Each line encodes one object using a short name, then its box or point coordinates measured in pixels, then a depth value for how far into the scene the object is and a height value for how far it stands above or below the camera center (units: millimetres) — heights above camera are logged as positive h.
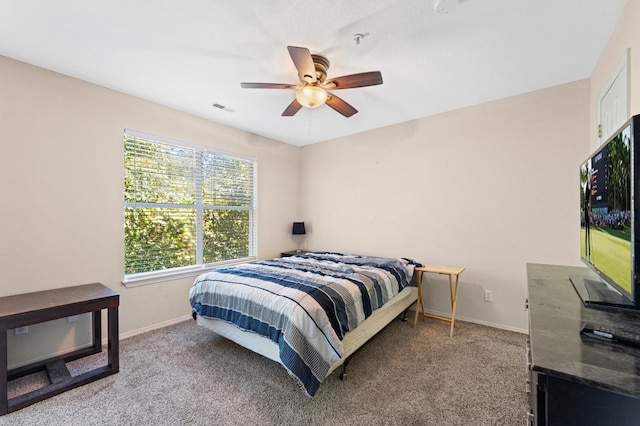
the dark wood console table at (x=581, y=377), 672 -416
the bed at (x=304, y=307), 1880 -781
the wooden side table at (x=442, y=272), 2899 -744
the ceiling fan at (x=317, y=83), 2006 +1062
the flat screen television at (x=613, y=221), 974 -28
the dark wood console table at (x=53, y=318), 1816 -782
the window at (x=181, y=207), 3053 +74
